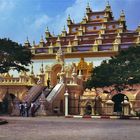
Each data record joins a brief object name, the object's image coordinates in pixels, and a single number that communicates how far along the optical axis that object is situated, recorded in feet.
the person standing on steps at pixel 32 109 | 125.92
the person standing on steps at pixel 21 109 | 127.65
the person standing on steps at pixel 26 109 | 124.76
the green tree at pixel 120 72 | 117.91
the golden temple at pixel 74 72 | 138.41
